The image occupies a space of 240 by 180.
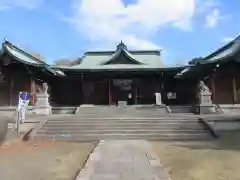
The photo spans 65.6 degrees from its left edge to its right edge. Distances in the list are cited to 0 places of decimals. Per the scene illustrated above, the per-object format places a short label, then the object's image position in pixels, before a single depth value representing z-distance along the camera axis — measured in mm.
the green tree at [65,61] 36150
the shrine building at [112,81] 14155
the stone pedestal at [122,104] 14331
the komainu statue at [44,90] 11944
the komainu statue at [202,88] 12139
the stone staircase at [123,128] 8464
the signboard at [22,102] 8867
